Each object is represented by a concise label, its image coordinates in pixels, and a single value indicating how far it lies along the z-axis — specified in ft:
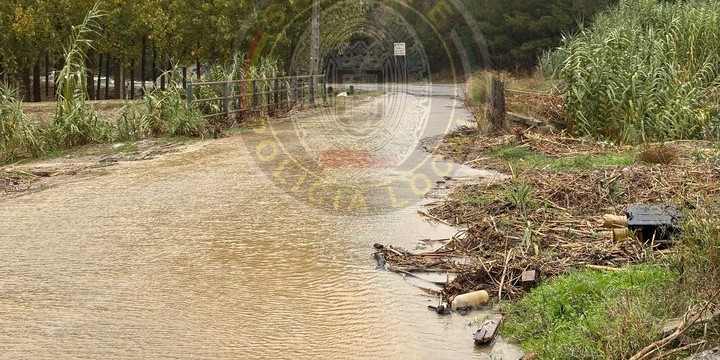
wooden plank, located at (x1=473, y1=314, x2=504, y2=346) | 14.85
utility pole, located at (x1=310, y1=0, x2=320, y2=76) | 84.43
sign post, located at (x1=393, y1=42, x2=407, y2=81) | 93.91
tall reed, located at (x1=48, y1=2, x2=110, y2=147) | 45.34
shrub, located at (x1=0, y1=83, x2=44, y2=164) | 43.21
